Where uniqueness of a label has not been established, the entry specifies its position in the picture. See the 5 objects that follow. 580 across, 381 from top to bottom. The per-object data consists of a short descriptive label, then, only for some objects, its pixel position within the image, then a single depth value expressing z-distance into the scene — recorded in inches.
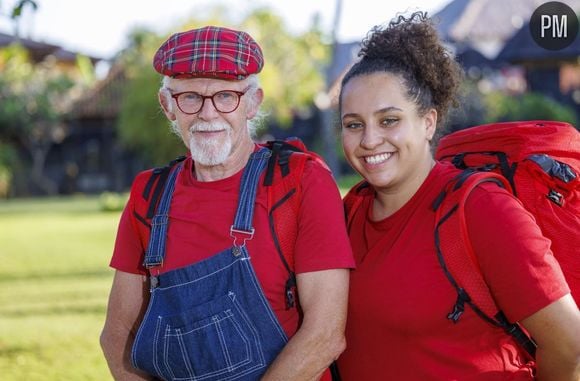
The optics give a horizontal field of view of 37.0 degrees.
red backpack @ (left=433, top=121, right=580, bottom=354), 97.2
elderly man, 104.4
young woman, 93.7
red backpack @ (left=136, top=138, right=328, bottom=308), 107.3
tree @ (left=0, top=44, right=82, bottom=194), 1370.6
